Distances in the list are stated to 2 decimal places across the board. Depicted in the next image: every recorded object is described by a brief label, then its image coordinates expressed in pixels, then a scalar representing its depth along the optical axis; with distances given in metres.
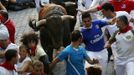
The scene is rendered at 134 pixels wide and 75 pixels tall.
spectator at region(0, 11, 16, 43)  17.82
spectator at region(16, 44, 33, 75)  12.77
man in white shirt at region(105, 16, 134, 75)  14.84
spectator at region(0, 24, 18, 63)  13.76
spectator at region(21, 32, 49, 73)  13.87
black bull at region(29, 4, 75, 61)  18.44
